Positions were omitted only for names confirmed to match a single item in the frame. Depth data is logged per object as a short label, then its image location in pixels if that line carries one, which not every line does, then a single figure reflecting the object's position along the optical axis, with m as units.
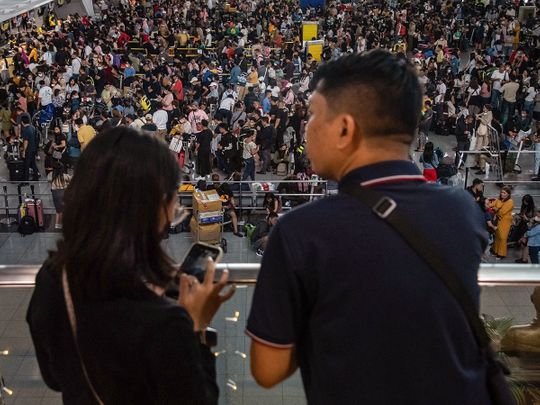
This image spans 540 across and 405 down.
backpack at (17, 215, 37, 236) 10.77
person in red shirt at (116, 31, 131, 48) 24.04
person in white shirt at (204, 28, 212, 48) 24.73
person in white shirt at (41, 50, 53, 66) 20.08
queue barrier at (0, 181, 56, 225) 11.26
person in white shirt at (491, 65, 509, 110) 17.06
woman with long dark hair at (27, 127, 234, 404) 1.38
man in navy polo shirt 1.33
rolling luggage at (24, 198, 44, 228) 10.89
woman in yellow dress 9.81
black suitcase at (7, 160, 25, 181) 12.87
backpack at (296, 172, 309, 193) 11.62
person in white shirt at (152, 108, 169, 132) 14.16
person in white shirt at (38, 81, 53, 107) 15.64
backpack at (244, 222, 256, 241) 10.69
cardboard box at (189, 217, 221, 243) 10.40
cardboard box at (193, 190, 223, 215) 10.35
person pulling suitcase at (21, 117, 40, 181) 12.98
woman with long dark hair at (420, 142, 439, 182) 11.96
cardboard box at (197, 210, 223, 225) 10.31
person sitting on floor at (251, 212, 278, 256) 10.09
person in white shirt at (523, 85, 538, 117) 16.45
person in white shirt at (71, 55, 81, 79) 19.06
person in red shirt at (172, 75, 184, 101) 17.10
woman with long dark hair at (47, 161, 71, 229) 10.66
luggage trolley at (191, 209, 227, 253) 10.34
